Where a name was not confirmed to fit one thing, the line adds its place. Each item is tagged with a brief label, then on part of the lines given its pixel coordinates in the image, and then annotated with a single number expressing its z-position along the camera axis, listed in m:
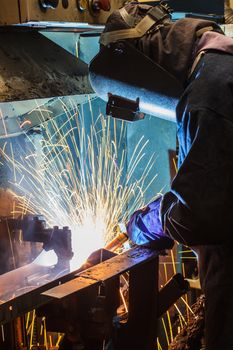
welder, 1.47
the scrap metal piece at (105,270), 1.45
